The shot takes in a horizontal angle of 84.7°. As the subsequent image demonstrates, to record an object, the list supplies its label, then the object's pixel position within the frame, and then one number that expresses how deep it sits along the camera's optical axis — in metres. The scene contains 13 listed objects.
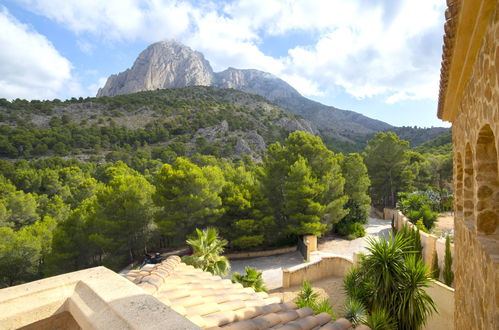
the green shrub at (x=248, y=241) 16.23
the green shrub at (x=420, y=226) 13.55
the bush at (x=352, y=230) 18.39
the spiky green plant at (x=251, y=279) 9.74
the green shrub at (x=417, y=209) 15.58
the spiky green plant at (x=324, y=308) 7.22
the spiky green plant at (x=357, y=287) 7.98
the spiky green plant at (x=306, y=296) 8.79
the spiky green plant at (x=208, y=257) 9.73
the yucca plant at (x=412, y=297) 7.00
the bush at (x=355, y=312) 7.29
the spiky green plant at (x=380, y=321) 6.59
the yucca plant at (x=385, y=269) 7.32
